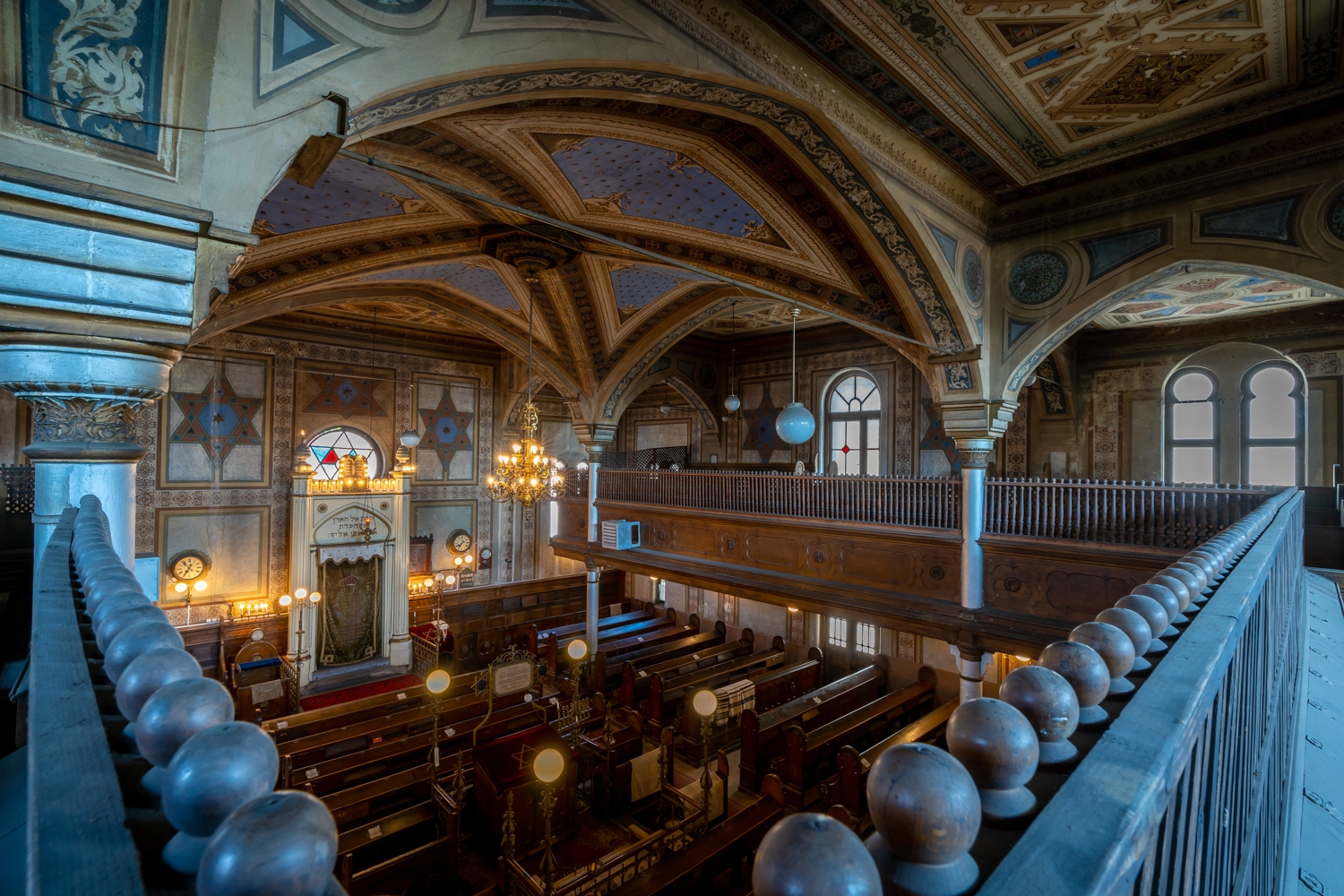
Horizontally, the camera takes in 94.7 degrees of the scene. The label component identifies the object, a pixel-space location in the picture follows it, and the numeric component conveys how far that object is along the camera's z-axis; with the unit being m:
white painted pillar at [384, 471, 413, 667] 12.68
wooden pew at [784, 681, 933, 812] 7.20
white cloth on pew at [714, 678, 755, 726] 8.27
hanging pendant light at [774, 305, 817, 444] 6.10
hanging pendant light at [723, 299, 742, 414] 11.79
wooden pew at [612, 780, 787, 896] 5.07
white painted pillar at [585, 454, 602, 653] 11.83
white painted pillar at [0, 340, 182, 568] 2.30
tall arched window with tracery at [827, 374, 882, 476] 12.62
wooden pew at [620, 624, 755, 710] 9.66
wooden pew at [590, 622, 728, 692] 10.27
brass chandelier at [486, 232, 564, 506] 7.84
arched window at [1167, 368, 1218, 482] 9.72
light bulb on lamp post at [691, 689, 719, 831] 7.13
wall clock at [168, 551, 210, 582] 11.25
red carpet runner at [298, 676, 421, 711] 11.13
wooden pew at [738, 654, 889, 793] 8.01
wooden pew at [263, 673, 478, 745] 8.09
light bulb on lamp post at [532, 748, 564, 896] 5.52
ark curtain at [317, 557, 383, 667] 12.16
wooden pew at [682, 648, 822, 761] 9.06
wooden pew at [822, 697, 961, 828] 6.45
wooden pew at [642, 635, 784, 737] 9.10
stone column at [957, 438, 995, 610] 6.95
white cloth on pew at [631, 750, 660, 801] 7.68
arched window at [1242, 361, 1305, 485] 9.02
